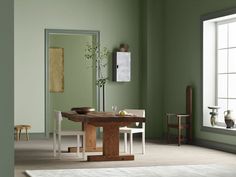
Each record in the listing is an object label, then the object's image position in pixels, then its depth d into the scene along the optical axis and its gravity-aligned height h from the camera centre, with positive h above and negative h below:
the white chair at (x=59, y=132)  7.33 -0.66
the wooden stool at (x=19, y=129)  10.03 -0.86
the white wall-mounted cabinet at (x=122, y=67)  10.99 +0.43
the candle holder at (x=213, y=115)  8.98 -0.51
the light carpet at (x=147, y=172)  5.88 -1.04
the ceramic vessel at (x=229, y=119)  8.52 -0.55
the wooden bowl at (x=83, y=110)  7.70 -0.36
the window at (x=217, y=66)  9.08 +0.38
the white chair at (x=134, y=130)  7.77 -0.67
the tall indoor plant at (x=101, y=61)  10.88 +0.57
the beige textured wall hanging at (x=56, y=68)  11.91 +0.44
